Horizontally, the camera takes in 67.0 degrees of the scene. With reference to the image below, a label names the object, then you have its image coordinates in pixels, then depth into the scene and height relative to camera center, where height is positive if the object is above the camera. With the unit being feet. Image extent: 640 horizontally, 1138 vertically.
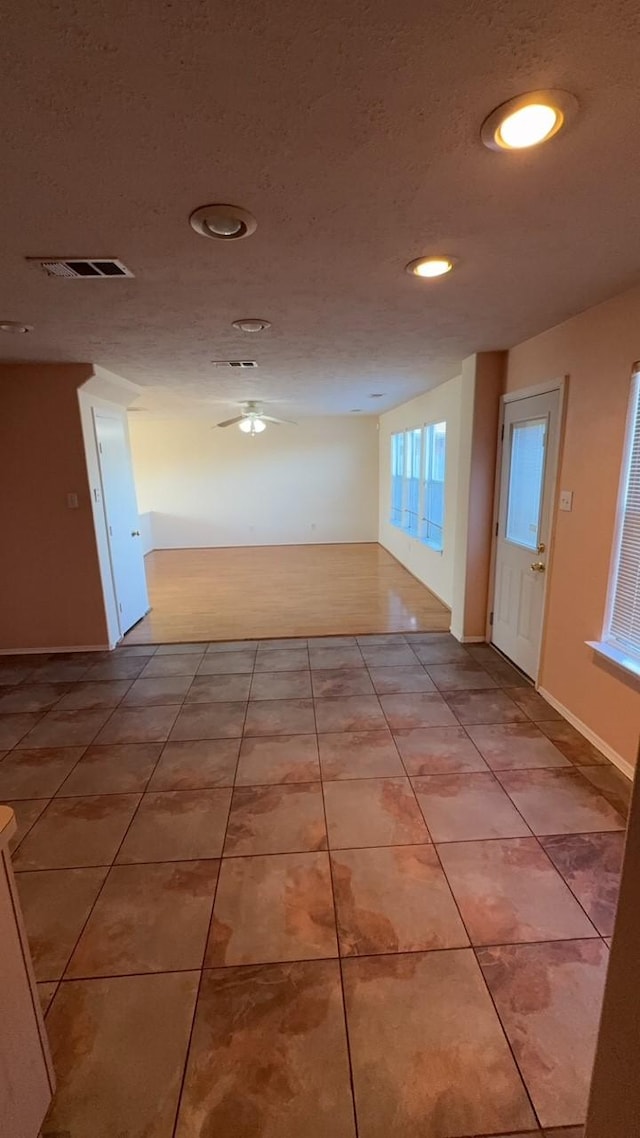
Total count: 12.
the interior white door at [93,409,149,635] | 14.48 -1.37
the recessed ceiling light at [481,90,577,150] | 3.61 +2.64
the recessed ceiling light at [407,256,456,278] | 6.31 +2.63
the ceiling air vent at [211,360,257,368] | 12.57 +2.77
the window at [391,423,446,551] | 18.65 -0.62
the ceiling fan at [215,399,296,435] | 20.39 +2.18
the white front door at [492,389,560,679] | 10.43 -1.33
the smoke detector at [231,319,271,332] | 8.88 +2.66
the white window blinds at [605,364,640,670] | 7.73 -1.57
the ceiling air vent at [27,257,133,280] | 6.13 +2.64
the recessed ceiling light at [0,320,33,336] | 8.80 +2.71
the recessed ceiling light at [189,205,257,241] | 4.99 +2.62
